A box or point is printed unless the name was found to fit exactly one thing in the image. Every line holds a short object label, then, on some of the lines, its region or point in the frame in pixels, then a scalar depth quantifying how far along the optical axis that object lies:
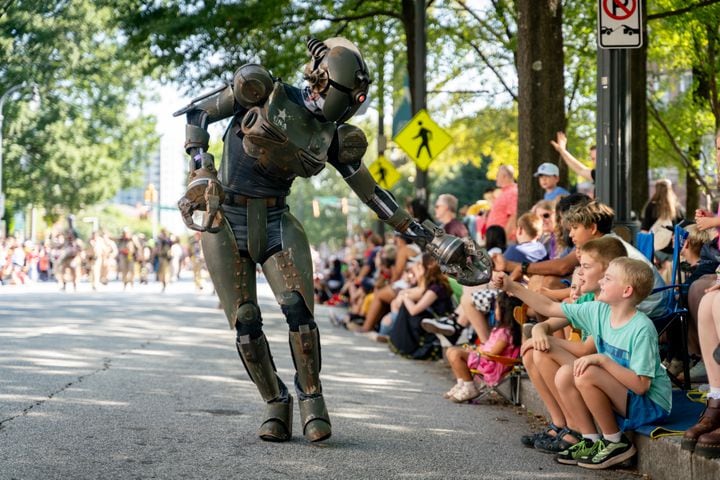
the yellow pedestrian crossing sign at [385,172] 21.98
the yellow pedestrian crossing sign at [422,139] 17.77
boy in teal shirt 6.00
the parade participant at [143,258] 40.07
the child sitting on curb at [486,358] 8.82
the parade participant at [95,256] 32.86
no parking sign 8.99
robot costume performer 6.30
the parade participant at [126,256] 34.69
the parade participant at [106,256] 35.94
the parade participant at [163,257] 32.78
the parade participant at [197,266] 30.94
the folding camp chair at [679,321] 7.05
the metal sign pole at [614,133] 9.23
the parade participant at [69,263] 31.72
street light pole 40.98
